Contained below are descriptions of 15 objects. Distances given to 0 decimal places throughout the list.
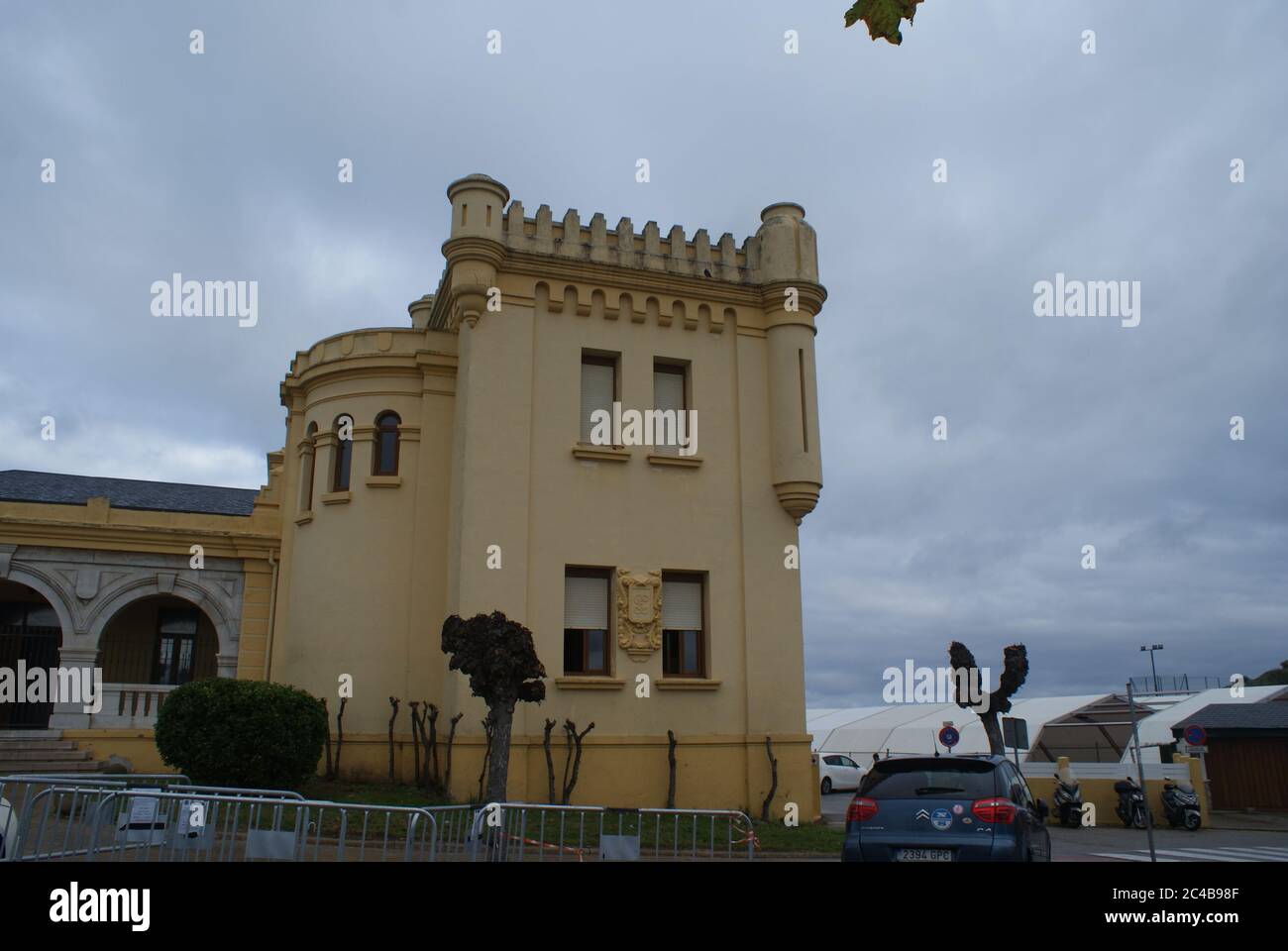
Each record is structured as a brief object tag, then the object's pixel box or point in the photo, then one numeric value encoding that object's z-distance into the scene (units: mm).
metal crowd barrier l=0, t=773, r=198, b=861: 8938
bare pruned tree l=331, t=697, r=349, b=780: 18828
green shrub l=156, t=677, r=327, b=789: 15352
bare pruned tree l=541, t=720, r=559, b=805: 17109
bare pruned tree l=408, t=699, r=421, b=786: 18234
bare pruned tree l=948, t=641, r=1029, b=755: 22672
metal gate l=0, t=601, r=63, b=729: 21422
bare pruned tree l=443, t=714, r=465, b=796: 17172
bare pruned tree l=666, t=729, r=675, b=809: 17688
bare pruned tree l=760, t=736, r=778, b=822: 18172
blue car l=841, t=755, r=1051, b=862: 8961
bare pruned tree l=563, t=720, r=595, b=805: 17141
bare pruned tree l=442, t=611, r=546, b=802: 14086
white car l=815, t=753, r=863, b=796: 34562
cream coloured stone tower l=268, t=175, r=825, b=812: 18281
